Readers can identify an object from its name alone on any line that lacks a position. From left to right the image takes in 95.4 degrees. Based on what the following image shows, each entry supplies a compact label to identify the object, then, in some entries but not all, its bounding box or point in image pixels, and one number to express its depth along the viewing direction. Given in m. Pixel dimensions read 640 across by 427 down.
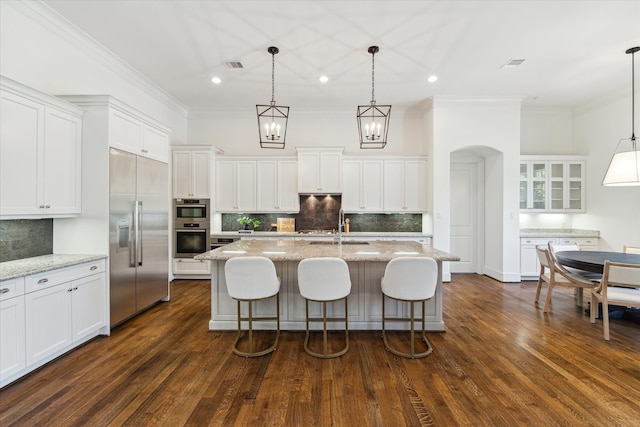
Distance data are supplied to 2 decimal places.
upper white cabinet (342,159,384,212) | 6.02
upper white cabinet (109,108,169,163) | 3.47
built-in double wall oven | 5.71
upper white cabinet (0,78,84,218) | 2.59
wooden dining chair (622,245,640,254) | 4.28
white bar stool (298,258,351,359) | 2.80
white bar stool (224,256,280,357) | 2.85
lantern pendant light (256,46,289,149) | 3.59
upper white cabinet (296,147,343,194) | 5.94
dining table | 3.52
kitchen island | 3.47
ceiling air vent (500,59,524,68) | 4.21
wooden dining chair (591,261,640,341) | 3.09
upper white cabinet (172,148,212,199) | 5.75
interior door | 6.51
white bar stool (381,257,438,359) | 2.83
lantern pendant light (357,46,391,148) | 3.51
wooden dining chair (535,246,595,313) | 3.83
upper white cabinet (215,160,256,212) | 6.05
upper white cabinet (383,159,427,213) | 6.00
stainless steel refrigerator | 3.48
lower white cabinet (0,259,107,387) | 2.35
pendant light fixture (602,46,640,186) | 3.65
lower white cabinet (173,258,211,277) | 5.78
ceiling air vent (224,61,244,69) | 4.25
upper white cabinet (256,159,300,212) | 6.05
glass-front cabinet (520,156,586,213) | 6.00
